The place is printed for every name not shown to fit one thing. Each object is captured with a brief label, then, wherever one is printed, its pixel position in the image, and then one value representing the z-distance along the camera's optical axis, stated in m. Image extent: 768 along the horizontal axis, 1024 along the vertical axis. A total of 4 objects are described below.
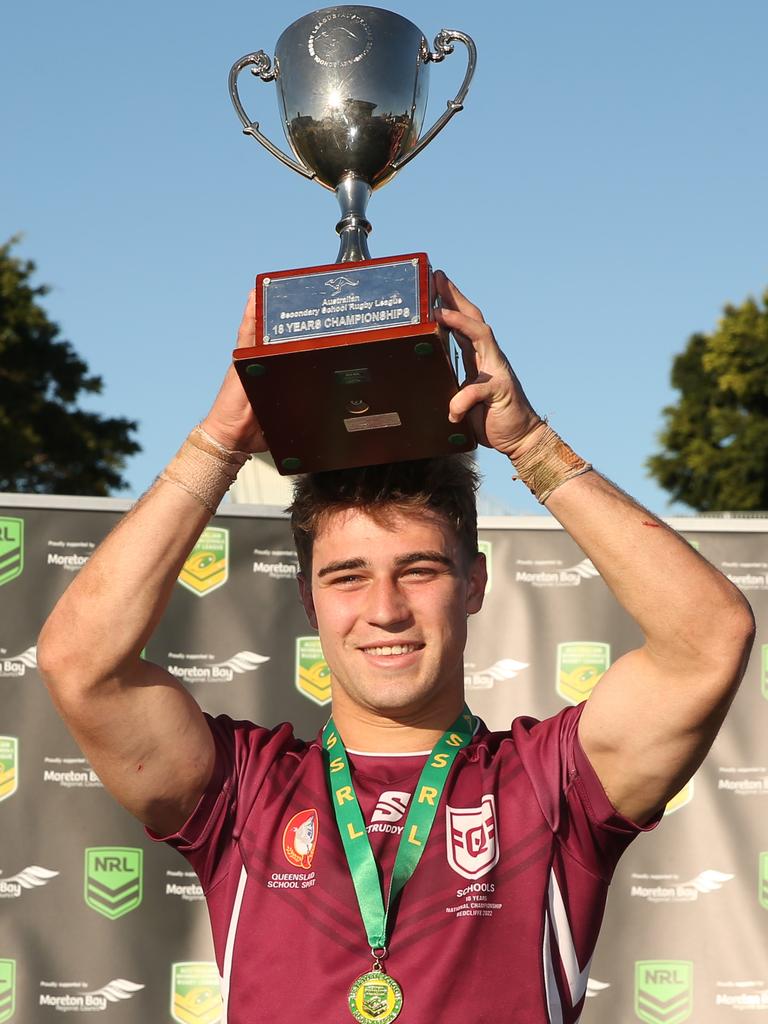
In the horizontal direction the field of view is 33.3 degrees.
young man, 2.55
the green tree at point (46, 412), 24.55
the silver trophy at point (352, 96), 2.99
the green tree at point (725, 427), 37.12
